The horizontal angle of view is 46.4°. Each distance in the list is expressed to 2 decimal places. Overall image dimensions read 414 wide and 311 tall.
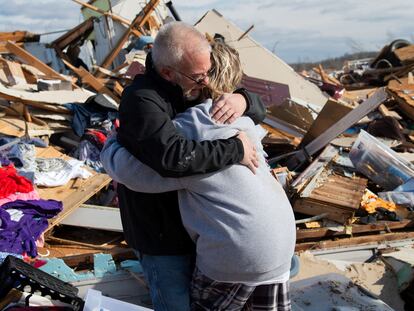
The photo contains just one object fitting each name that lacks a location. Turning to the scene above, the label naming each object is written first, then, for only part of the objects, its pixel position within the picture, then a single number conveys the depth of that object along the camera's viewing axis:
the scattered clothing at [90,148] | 5.55
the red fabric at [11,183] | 3.96
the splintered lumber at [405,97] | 7.15
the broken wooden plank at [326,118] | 5.19
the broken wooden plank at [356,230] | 4.22
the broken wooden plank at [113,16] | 10.79
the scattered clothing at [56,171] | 4.56
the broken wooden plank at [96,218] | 4.26
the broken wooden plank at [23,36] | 12.08
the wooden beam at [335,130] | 4.85
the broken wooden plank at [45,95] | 6.12
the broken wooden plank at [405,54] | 10.75
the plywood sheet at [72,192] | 4.16
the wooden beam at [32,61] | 7.74
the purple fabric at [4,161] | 4.62
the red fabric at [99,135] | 5.72
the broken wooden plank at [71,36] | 11.82
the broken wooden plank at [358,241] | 4.11
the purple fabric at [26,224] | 3.53
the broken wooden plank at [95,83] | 7.19
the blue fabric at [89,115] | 6.17
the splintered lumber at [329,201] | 4.36
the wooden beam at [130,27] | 9.52
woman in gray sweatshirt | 1.66
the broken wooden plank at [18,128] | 5.64
